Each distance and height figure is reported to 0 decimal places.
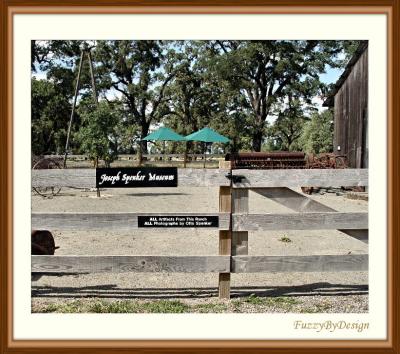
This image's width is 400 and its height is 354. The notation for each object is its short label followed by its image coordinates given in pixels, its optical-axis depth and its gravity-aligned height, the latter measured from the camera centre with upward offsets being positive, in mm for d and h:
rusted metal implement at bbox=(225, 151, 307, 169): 23469 +931
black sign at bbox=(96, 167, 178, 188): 4980 +5
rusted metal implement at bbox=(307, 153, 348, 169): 20527 +769
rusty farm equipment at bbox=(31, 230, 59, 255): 5914 -840
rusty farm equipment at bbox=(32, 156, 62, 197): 17211 -433
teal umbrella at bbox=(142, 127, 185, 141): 28828 +2606
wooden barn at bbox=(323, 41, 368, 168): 18797 +3039
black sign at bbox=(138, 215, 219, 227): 5035 -466
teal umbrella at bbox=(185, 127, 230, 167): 28766 +2571
